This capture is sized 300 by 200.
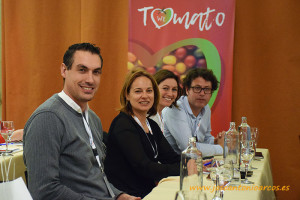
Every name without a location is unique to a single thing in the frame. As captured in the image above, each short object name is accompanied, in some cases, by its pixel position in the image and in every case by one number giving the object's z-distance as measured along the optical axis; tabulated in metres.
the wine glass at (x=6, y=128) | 2.69
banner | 3.92
